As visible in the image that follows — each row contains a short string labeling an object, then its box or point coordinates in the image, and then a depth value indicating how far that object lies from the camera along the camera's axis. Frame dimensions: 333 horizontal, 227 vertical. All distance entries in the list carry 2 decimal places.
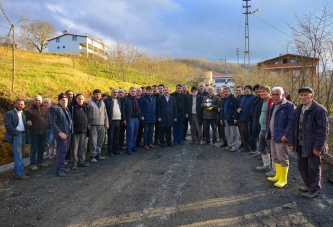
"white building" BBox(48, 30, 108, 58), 60.75
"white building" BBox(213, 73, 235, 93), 80.75
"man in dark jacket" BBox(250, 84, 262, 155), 6.52
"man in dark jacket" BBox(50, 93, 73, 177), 5.95
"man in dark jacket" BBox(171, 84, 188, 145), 9.56
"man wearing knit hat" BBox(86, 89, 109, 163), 7.08
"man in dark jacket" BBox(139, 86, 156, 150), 8.69
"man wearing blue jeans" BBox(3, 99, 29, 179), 5.80
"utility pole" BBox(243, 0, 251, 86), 22.87
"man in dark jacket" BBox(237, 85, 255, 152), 7.56
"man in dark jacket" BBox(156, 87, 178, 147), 8.93
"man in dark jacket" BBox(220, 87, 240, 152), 8.08
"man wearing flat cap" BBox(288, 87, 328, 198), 4.20
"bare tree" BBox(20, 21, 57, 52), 41.03
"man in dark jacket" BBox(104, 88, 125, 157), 7.86
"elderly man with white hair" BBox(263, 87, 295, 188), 4.91
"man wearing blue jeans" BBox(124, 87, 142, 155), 8.13
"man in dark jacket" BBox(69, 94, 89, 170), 6.52
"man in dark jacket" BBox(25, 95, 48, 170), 6.60
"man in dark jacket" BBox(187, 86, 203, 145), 9.30
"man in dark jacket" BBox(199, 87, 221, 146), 8.95
